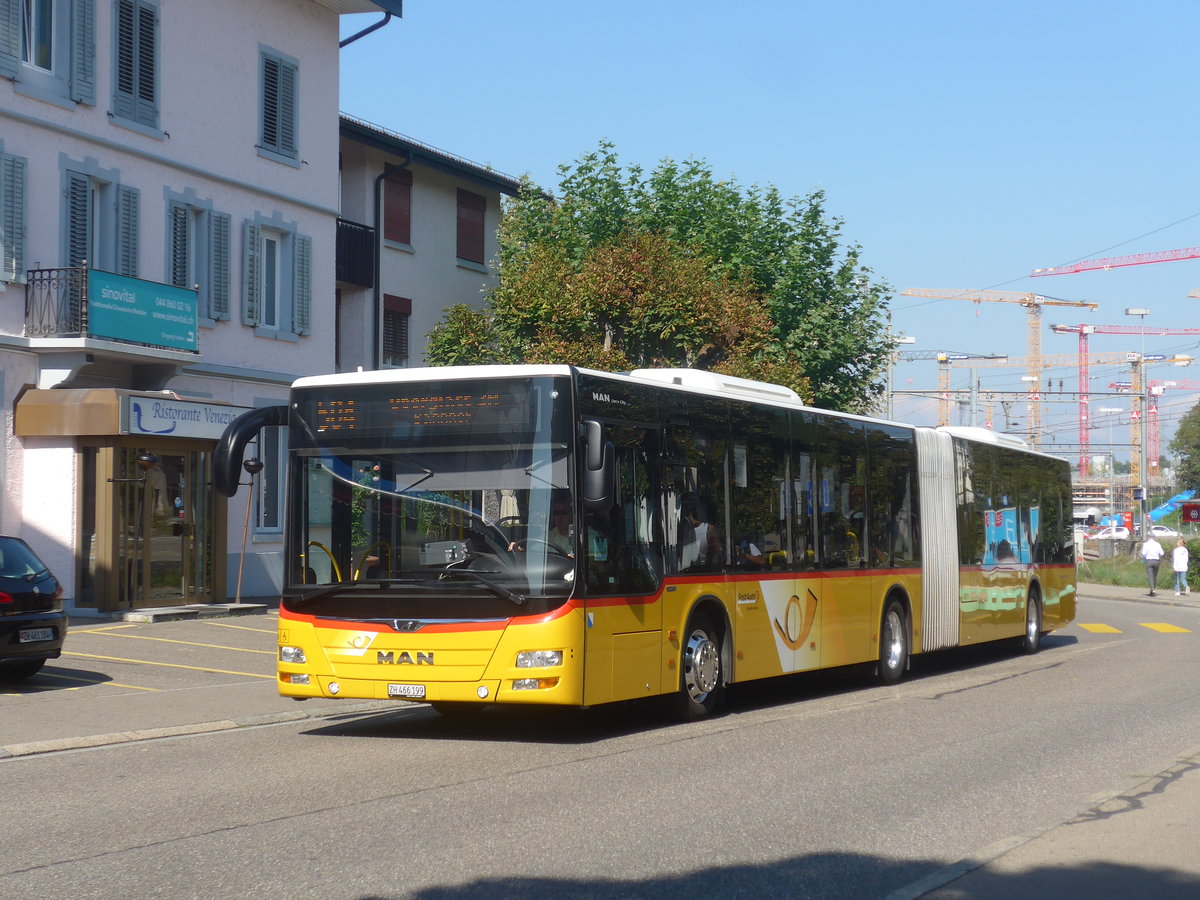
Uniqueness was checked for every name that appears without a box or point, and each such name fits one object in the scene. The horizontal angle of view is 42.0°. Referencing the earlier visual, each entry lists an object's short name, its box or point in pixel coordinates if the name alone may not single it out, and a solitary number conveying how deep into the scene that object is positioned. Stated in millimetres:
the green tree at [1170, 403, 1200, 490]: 130000
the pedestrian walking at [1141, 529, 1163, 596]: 43312
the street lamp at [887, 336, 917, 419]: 42025
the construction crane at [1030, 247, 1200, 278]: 149125
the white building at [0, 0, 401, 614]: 22156
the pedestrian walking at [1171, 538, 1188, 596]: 43156
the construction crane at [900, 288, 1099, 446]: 153525
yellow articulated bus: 11273
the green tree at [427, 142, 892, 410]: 31766
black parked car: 14633
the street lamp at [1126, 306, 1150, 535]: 60656
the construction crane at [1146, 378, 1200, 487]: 151538
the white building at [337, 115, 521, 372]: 34531
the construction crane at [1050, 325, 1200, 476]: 144500
